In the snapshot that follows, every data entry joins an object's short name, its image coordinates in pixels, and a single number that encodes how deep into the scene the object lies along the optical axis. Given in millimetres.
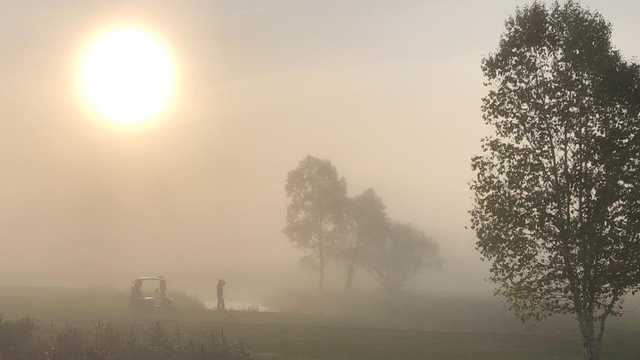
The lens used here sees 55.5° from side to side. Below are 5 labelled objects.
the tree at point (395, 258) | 111688
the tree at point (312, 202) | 101812
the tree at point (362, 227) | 107438
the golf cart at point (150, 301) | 56000
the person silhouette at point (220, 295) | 62153
